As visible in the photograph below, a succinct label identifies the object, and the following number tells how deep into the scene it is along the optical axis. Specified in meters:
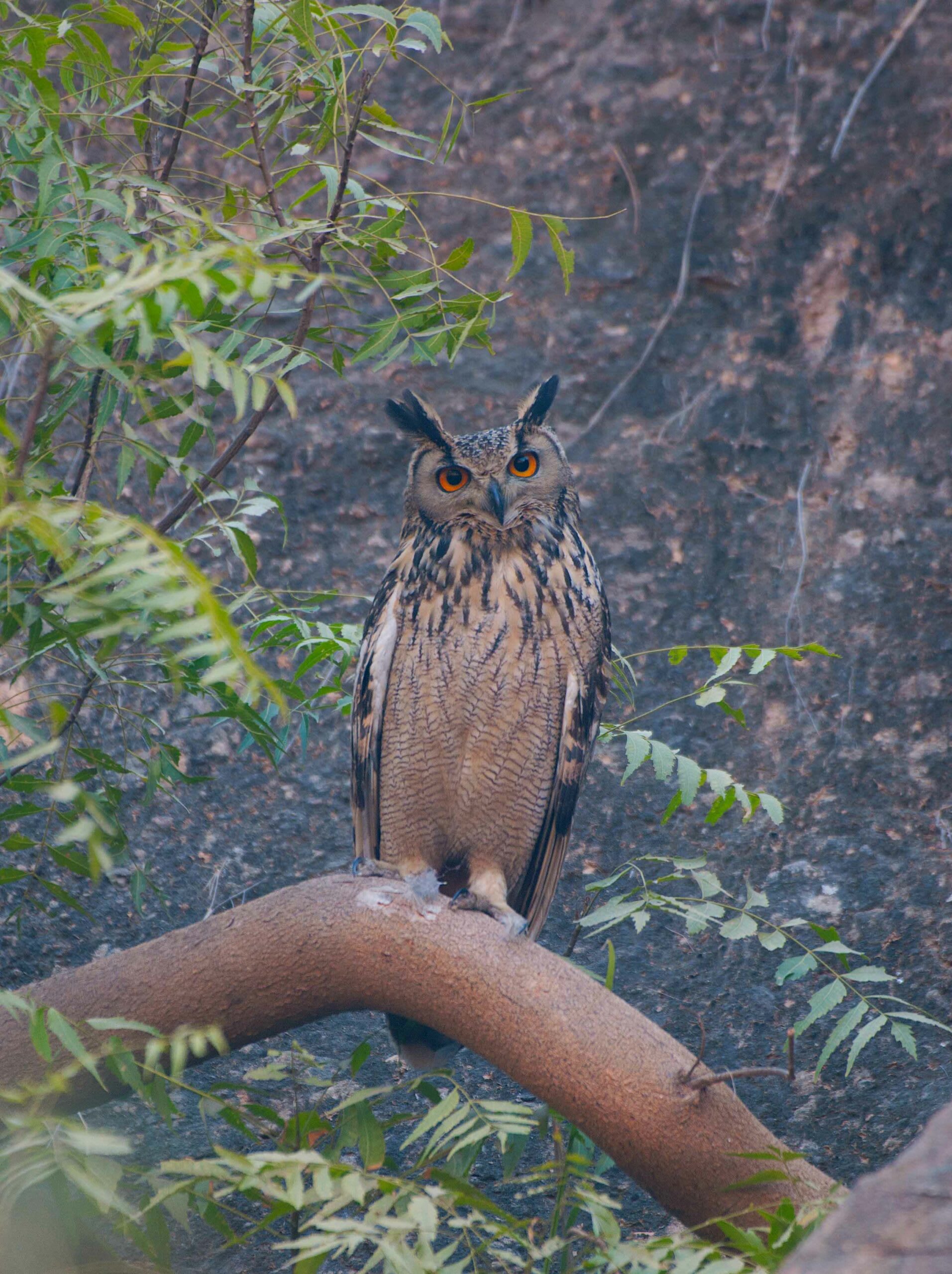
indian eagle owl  16.95
